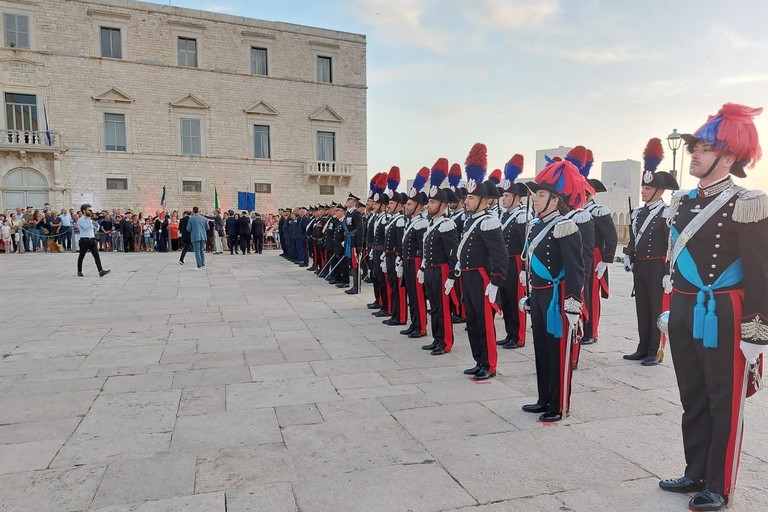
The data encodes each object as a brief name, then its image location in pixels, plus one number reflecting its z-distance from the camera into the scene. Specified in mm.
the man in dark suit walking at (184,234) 16156
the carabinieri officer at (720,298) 2529
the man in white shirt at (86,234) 12250
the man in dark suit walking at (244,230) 20531
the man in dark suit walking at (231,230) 20641
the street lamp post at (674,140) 12039
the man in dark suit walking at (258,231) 21031
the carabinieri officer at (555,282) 3680
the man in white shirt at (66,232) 21000
